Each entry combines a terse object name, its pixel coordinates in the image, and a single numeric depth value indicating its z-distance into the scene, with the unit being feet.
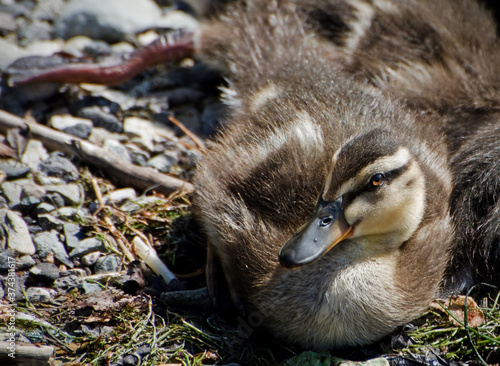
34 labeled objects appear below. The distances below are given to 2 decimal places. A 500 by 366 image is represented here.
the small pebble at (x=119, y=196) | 19.86
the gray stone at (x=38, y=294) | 16.34
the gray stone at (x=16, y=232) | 17.48
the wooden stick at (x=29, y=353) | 13.91
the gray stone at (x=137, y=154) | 21.93
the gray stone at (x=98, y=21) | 27.43
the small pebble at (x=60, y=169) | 20.38
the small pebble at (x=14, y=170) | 19.90
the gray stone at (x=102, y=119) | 23.18
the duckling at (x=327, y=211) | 15.03
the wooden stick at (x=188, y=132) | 22.63
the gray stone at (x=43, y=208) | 18.75
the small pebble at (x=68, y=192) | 19.49
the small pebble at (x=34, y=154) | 20.52
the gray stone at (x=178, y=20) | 28.73
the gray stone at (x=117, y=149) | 21.74
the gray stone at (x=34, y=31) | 26.89
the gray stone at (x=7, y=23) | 27.07
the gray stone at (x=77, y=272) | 17.39
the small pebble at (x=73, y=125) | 22.27
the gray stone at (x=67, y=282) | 16.93
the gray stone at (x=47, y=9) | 28.50
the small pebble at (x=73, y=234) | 18.16
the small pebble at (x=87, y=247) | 18.01
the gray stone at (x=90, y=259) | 17.87
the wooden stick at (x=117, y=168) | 20.51
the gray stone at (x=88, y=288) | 16.84
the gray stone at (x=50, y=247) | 17.67
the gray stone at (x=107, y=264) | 17.72
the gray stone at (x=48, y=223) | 18.47
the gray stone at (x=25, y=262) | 17.09
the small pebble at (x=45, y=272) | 16.99
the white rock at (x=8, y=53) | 24.29
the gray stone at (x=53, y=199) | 19.19
